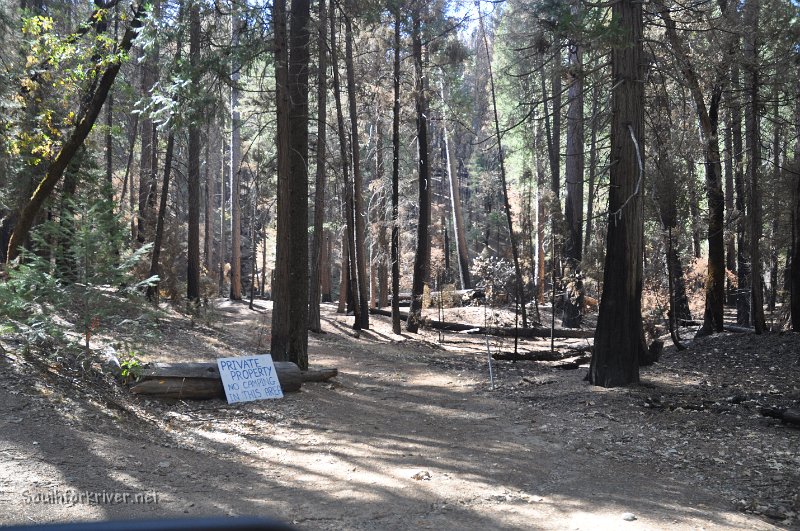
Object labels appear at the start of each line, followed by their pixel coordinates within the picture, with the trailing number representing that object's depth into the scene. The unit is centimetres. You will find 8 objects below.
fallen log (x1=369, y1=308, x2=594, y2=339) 2207
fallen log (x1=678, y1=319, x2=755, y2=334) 1659
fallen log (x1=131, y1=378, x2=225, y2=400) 969
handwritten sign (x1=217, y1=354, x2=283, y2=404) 1054
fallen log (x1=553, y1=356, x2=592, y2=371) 1617
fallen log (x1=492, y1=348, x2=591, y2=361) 1773
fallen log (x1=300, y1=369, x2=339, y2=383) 1238
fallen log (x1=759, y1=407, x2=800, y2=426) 848
